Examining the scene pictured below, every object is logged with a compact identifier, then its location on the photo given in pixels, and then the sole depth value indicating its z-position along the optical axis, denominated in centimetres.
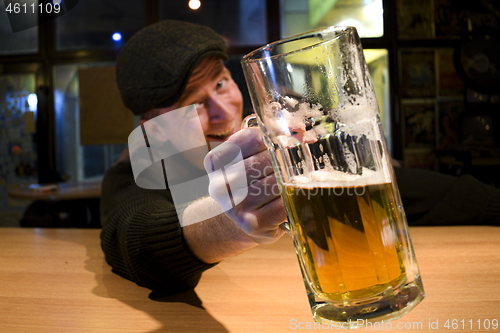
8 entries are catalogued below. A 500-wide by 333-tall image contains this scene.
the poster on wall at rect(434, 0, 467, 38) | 381
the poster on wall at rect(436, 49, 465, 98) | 383
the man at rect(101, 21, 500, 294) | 49
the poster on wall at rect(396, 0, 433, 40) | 382
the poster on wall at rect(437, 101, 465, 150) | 383
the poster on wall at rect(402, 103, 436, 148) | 387
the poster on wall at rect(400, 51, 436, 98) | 385
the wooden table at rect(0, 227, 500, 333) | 50
